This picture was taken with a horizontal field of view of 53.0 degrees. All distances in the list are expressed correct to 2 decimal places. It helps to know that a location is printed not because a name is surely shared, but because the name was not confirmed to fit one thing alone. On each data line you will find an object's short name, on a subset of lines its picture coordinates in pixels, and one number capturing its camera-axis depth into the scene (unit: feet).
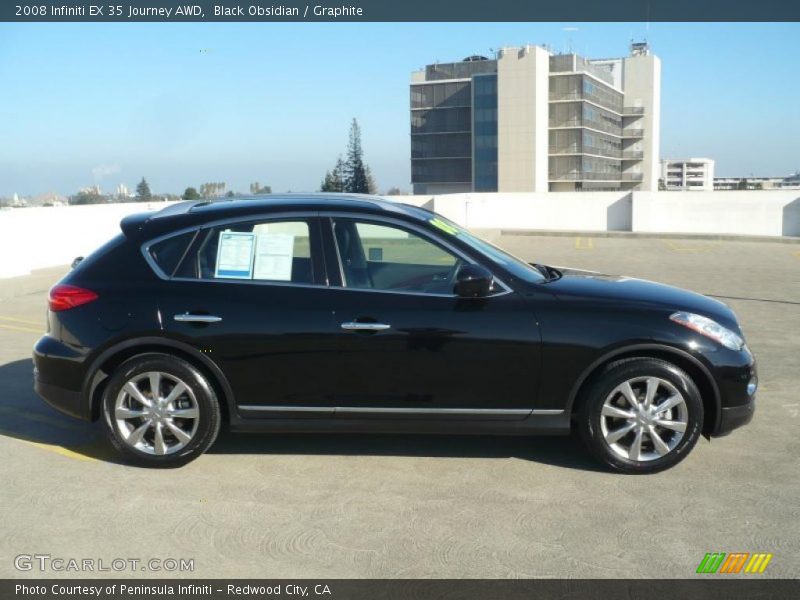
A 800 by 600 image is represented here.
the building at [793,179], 495.73
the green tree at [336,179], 202.18
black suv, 15.74
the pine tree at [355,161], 220.43
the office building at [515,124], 323.98
